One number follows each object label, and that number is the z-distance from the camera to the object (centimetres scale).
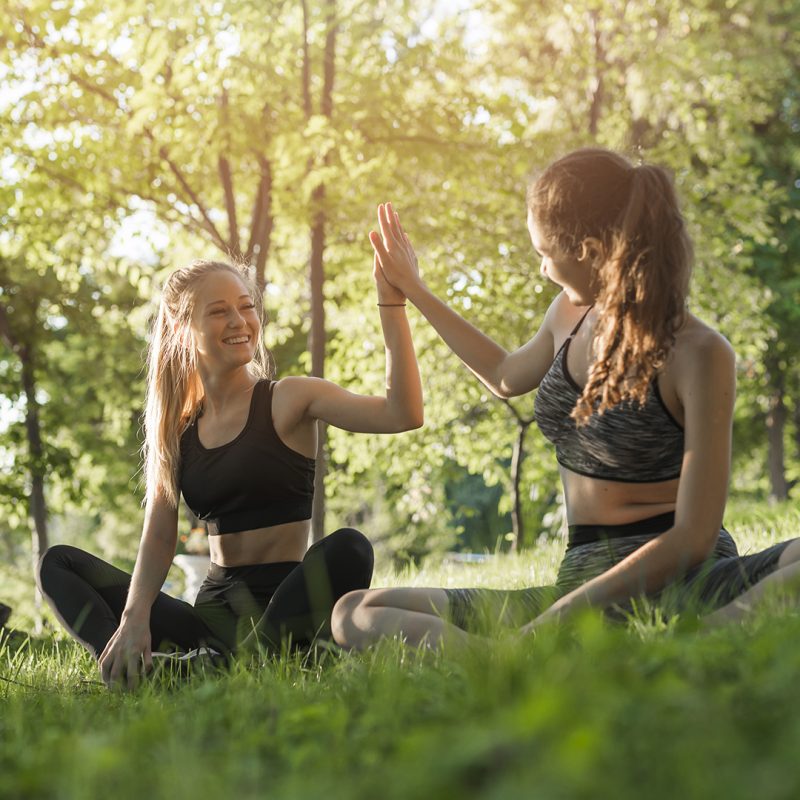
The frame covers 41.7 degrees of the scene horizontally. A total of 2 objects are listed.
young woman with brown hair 316
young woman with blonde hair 419
